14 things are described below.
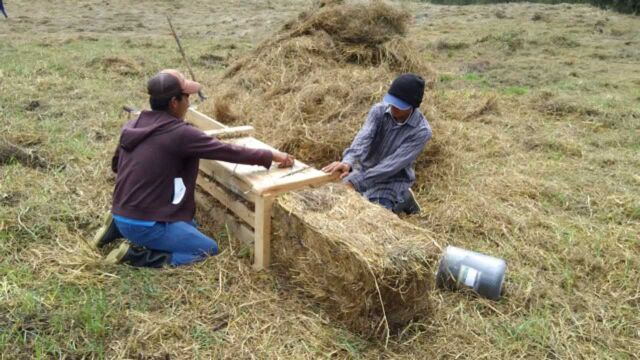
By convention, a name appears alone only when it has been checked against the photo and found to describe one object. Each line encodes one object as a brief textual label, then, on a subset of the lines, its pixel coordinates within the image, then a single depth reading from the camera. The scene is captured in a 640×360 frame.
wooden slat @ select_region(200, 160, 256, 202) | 3.32
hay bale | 2.64
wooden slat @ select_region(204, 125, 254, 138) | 4.14
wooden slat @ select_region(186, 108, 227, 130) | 4.70
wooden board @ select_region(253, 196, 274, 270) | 3.10
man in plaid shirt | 3.90
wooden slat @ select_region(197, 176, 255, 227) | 3.38
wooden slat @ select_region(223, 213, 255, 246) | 3.44
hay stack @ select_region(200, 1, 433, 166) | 5.04
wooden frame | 3.14
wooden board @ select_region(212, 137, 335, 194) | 3.15
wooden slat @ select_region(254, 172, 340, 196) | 3.11
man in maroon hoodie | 3.16
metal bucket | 3.18
